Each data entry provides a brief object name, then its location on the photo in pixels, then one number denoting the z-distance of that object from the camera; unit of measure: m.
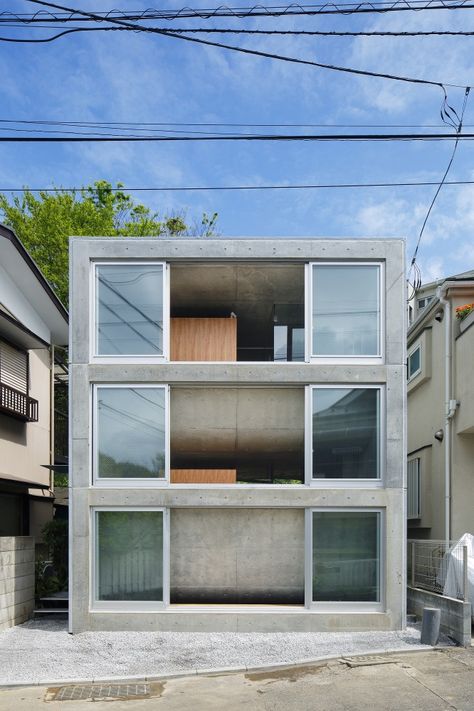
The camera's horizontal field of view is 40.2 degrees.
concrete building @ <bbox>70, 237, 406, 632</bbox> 11.98
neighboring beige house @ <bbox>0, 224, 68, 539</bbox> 15.53
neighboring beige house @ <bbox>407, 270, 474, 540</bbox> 14.42
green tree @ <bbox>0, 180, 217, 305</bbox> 26.88
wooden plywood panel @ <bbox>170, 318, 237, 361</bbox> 13.03
